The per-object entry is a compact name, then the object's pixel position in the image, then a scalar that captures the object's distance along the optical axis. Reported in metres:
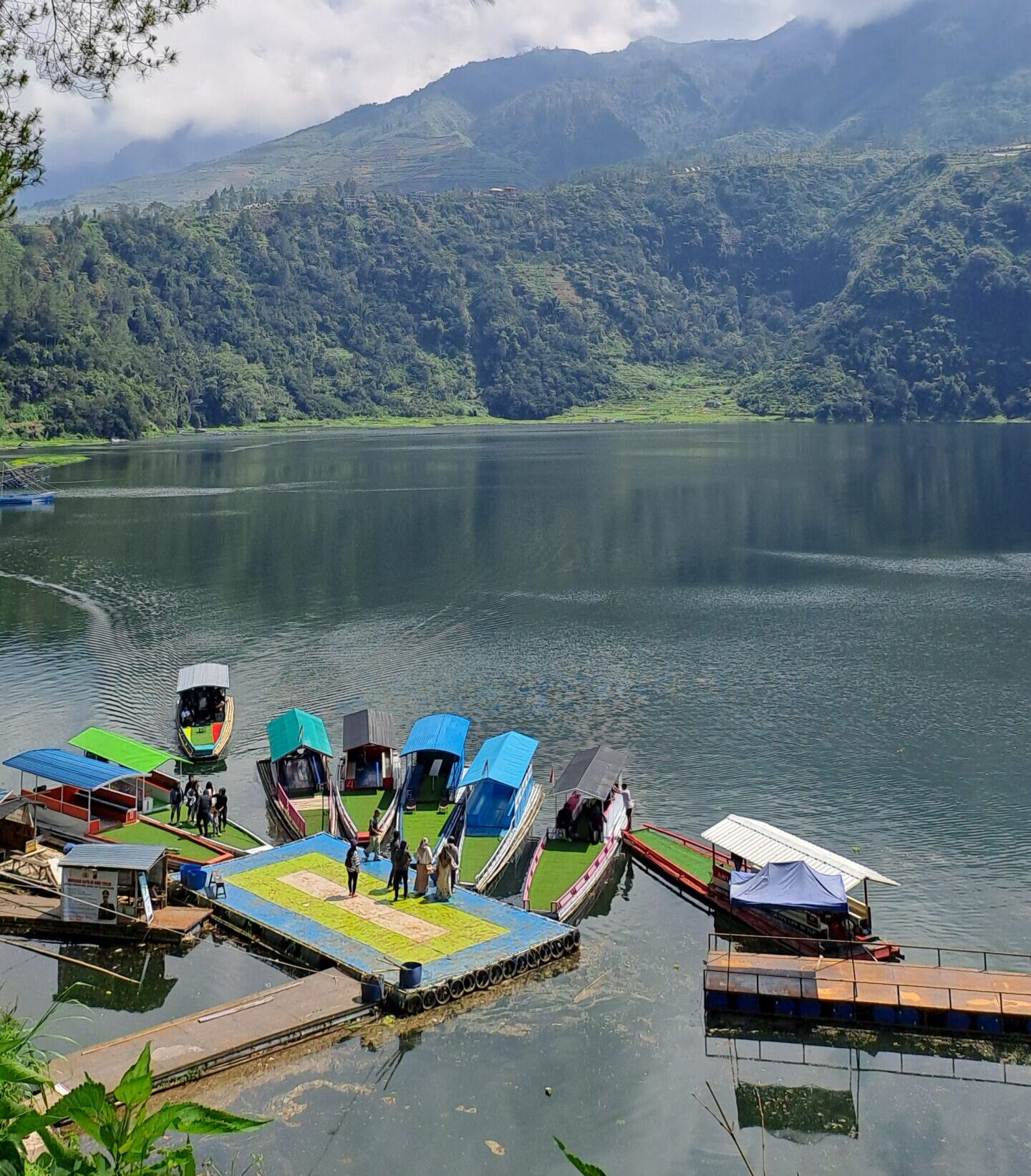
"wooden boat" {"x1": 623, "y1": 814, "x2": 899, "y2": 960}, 32.00
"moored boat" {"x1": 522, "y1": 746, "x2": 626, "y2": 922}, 34.91
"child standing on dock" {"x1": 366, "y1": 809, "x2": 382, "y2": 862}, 36.91
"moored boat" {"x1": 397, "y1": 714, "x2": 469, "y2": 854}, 42.09
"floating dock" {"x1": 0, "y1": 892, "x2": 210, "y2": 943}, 32.19
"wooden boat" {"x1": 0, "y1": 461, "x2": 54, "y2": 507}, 133.75
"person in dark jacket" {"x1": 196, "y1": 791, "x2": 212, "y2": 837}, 39.69
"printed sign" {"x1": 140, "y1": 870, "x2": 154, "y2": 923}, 32.69
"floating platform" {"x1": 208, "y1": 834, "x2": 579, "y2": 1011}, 29.41
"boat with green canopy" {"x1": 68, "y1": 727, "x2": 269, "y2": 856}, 39.12
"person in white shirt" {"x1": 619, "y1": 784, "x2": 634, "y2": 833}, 41.03
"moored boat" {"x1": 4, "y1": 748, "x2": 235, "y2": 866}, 38.56
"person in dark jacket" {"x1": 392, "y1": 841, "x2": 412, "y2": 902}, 33.47
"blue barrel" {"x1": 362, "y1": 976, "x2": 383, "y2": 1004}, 28.19
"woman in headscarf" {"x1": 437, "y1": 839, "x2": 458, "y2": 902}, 33.31
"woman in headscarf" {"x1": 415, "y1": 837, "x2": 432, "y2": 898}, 33.81
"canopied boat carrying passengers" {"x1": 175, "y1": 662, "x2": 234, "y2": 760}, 49.50
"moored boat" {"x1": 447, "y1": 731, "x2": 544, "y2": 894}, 37.25
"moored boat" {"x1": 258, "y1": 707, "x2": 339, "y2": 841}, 41.91
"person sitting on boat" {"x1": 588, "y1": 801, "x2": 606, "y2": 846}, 39.16
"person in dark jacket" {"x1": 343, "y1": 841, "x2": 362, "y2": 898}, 33.72
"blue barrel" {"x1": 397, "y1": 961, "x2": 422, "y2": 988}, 28.23
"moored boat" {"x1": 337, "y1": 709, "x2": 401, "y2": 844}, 44.28
